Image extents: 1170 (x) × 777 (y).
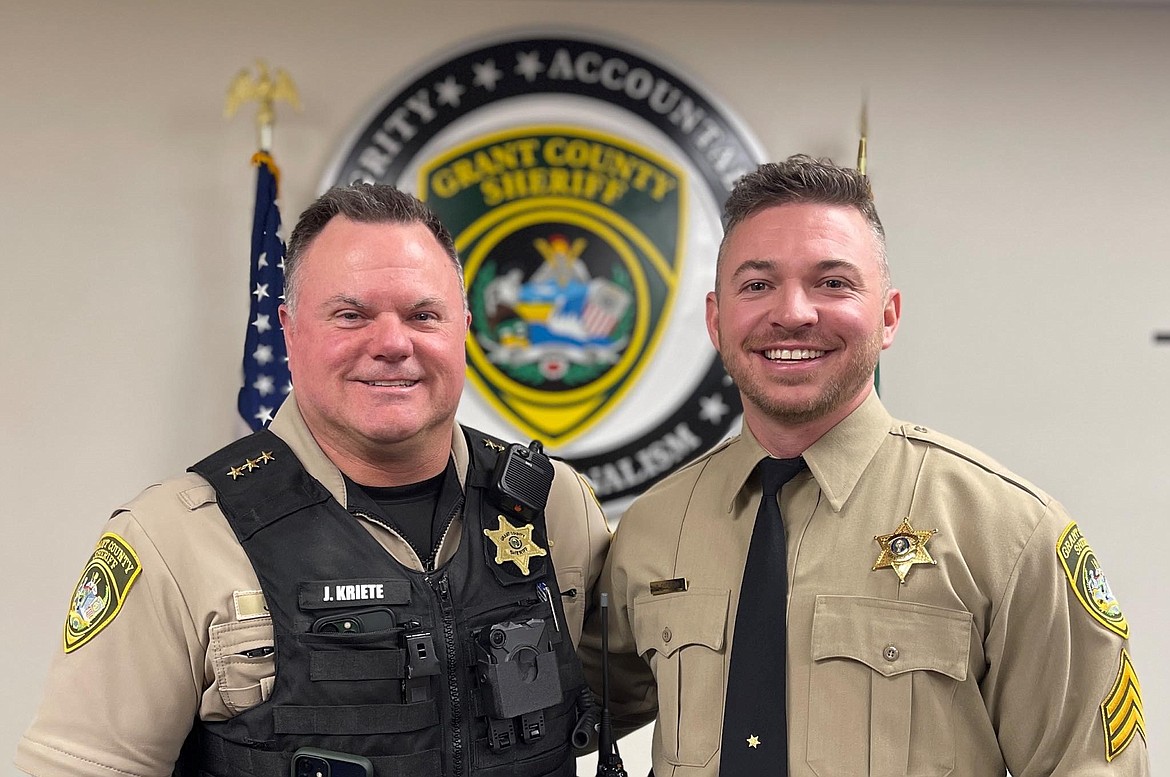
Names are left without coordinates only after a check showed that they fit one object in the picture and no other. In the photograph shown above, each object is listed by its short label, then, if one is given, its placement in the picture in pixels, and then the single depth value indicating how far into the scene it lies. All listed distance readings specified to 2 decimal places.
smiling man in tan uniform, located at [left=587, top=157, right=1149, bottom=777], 1.43
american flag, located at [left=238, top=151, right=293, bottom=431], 2.74
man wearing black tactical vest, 1.47
